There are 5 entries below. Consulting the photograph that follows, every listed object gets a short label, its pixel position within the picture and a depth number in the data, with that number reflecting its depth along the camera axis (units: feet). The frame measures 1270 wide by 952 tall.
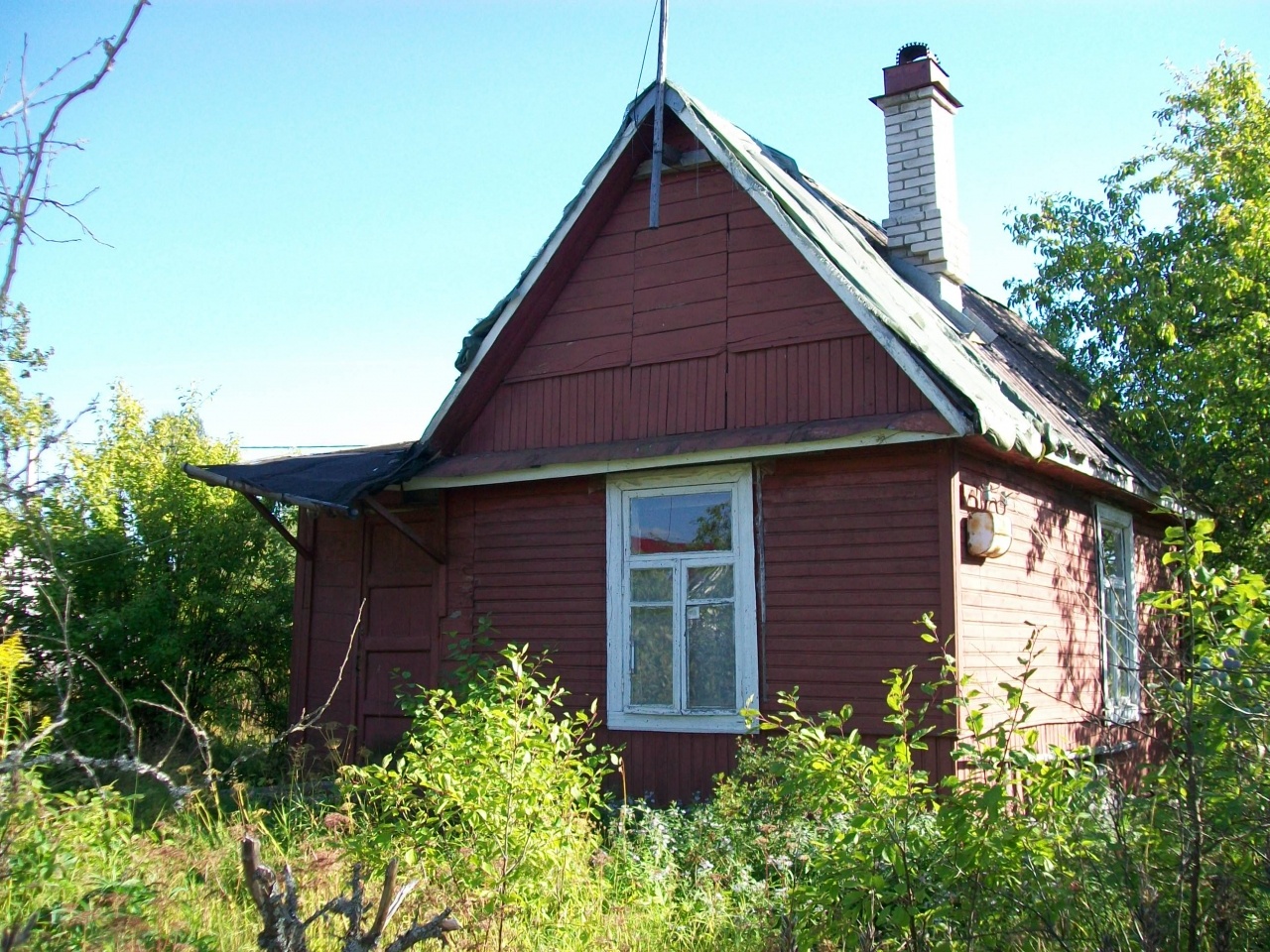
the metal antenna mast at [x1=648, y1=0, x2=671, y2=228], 28.40
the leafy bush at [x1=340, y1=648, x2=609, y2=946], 16.47
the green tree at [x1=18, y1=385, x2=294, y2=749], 39.27
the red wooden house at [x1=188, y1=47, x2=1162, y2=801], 25.18
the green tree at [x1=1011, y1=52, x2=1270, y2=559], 34.81
